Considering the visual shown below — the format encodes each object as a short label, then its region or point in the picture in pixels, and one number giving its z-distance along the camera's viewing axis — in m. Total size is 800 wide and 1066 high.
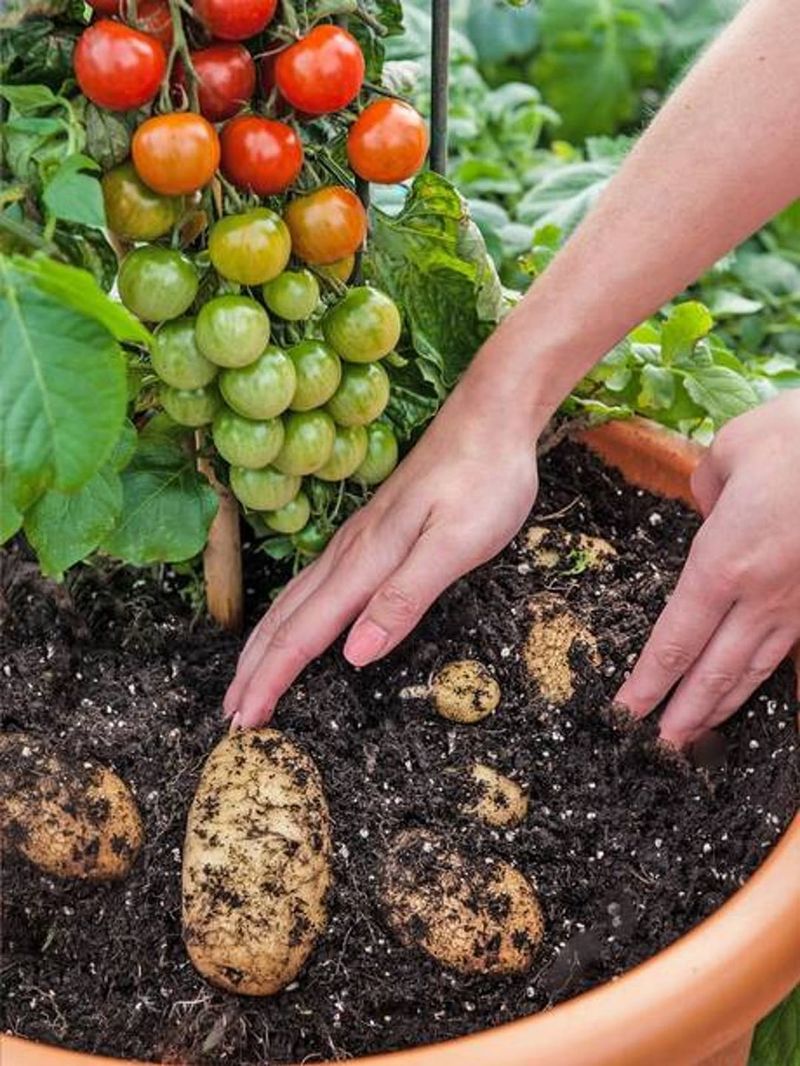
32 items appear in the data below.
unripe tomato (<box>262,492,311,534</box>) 1.03
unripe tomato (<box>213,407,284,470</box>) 0.93
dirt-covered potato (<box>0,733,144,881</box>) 0.97
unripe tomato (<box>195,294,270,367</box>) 0.88
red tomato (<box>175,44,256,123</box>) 0.85
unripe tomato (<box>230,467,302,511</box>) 0.98
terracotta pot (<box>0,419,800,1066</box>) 0.81
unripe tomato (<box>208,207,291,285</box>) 0.86
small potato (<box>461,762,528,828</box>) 1.01
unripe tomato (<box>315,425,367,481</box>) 1.00
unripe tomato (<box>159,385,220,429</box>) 0.94
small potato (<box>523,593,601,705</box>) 1.08
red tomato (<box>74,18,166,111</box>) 0.80
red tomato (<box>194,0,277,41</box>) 0.81
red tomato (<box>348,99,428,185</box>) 0.88
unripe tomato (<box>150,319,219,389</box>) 0.90
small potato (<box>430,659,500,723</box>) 1.07
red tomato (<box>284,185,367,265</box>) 0.90
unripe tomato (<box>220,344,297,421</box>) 0.90
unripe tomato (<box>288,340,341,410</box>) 0.93
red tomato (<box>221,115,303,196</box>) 0.86
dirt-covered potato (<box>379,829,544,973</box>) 0.94
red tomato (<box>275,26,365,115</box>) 0.83
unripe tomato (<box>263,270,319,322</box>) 0.91
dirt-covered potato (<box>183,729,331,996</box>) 0.92
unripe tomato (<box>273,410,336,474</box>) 0.96
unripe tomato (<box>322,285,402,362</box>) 0.95
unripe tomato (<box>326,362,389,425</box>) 0.97
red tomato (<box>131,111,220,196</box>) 0.82
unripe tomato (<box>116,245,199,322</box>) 0.88
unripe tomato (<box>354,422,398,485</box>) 1.06
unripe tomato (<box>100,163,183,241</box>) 0.86
